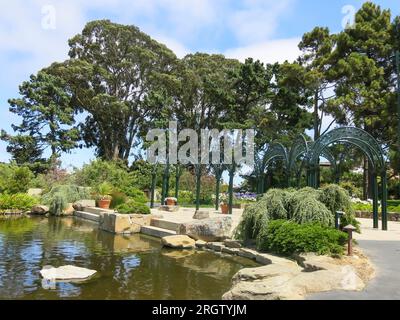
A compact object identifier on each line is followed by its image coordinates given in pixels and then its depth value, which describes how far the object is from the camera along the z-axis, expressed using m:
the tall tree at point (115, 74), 33.47
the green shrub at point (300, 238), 7.60
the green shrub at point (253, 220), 9.30
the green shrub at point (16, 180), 21.67
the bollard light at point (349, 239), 7.25
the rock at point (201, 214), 15.11
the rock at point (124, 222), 13.48
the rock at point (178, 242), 10.48
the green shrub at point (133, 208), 14.30
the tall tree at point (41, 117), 33.25
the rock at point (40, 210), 19.22
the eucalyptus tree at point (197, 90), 35.12
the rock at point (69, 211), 19.45
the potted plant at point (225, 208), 18.78
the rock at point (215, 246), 10.11
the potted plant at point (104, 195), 19.50
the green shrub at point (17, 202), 18.89
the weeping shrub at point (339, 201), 9.26
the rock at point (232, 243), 9.82
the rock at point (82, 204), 19.61
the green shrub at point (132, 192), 20.59
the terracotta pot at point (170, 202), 21.48
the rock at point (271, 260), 7.45
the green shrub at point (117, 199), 19.22
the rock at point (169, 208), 20.31
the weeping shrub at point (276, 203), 9.46
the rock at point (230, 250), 9.55
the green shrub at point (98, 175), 24.50
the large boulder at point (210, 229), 10.80
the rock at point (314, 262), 6.06
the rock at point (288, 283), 4.87
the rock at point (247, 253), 8.84
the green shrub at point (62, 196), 19.33
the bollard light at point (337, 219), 8.53
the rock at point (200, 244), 10.59
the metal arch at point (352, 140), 13.11
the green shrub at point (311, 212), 8.73
